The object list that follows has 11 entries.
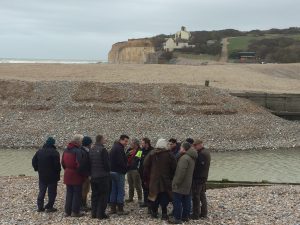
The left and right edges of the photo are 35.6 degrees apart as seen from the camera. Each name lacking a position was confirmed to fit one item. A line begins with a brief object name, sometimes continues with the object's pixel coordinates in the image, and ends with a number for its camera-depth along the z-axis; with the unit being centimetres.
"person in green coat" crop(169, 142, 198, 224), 941
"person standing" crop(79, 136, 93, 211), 986
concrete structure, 3173
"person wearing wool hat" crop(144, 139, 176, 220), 973
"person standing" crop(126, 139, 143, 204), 1110
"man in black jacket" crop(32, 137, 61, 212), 1023
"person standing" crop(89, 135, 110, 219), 971
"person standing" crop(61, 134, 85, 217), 992
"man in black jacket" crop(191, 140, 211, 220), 991
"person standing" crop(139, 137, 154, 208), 1055
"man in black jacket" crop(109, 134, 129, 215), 1017
